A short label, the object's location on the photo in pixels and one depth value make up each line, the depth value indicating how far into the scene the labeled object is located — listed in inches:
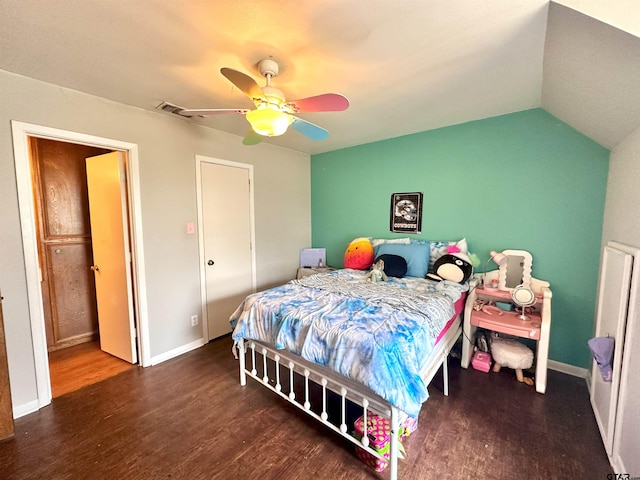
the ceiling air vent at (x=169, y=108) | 91.9
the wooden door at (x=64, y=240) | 111.0
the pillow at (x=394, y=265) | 113.0
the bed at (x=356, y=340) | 54.6
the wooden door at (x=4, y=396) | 66.6
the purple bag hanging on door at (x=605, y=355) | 63.6
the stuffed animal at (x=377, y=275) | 107.3
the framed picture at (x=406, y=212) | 126.0
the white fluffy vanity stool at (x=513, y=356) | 90.1
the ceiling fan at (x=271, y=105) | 59.3
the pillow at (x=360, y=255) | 128.2
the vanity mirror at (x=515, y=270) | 98.0
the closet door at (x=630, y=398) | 51.7
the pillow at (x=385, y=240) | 127.4
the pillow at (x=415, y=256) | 113.7
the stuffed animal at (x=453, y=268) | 102.9
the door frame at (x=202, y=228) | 113.2
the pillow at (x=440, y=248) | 111.5
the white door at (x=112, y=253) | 98.4
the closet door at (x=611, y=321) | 60.0
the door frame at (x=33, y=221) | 73.8
